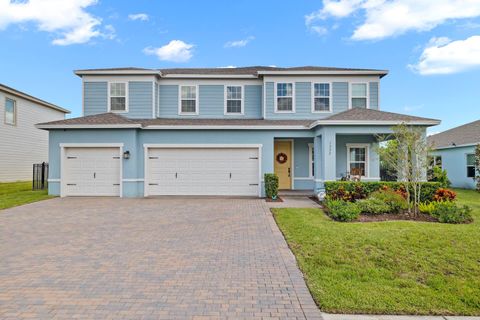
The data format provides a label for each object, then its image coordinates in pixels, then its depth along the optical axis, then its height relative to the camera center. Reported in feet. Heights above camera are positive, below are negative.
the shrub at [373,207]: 30.26 -4.17
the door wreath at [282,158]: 51.57 +1.26
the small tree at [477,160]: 51.70 +0.97
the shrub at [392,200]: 30.76 -3.54
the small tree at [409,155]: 30.71 +1.12
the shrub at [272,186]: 41.45 -2.84
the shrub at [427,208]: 28.99 -4.14
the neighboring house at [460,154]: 59.52 +2.61
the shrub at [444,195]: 33.86 -3.34
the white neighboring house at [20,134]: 62.18 +6.83
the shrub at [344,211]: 27.07 -4.15
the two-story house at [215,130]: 44.27 +5.11
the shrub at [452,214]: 26.13 -4.20
